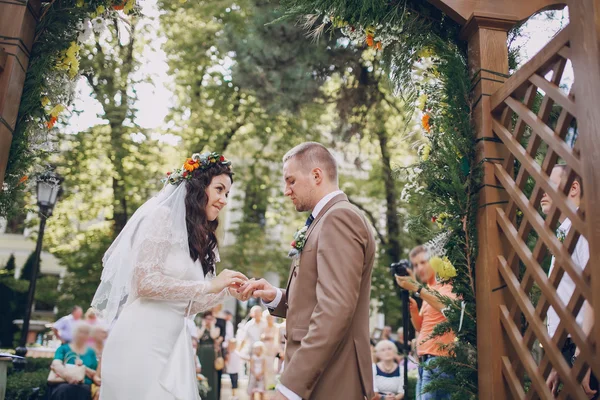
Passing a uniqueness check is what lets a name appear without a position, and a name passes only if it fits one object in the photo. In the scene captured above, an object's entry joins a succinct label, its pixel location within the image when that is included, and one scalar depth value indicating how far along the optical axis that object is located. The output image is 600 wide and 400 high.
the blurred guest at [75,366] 6.86
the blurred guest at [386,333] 12.72
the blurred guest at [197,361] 9.23
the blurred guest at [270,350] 10.04
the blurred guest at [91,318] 7.72
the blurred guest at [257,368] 9.95
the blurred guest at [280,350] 9.90
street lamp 8.34
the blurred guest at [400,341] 12.28
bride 3.18
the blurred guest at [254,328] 10.59
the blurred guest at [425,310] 4.46
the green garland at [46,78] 3.54
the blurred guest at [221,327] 10.76
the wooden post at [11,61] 3.21
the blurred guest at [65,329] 7.30
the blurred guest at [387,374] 7.55
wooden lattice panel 2.32
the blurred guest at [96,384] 7.19
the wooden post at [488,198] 2.90
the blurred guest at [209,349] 9.62
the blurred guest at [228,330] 11.10
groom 2.56
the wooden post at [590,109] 2.14
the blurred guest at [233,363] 10.75
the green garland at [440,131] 3.16
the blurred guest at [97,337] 7.43
